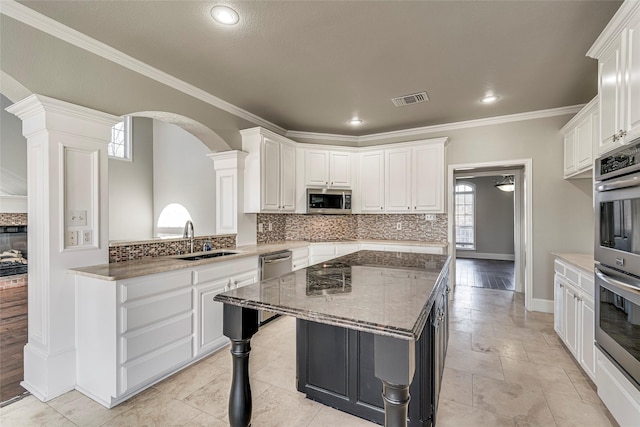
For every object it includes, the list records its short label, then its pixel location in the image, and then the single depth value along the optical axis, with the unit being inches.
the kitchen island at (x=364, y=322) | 42.6
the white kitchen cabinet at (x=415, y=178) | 168.4
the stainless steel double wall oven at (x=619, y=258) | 61.1
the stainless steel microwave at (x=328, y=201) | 178.9
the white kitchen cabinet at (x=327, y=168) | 181.6
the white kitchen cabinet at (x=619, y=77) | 62.8
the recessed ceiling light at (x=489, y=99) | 133.6
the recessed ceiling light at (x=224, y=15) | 77.4
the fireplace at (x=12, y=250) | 204.8
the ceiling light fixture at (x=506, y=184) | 274.0
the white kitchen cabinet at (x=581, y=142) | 111.5
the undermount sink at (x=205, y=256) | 115.5
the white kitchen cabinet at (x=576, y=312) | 85.2
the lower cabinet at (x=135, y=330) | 79.0
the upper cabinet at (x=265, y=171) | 151.1
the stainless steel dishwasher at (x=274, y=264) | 133.0
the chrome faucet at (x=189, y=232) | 124.0
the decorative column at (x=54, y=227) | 82.1
